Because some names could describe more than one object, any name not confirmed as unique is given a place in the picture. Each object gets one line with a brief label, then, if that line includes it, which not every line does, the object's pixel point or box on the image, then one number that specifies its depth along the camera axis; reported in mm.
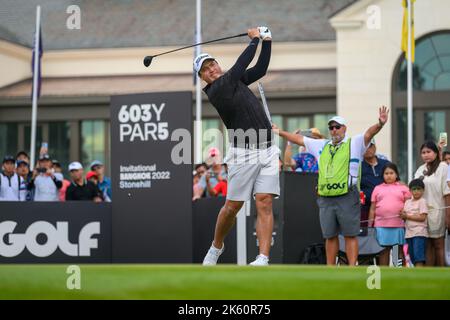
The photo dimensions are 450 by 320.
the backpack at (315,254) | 14117
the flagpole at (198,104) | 27609
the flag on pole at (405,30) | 25438
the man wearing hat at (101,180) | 18469
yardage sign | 15320
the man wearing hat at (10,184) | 17250
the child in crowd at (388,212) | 13481
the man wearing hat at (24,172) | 17625
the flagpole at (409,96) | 24820
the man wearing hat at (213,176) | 18391
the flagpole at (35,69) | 26547
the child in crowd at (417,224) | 13336
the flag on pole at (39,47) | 27422
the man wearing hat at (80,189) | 16891
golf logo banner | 15672
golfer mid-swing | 10430
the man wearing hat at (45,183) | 17516
